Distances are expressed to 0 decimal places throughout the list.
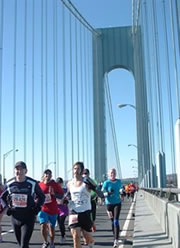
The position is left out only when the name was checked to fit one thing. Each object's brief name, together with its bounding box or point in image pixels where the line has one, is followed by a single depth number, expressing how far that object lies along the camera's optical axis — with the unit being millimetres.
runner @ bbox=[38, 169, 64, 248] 7496
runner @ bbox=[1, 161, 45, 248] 5023
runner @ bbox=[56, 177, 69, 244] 8867
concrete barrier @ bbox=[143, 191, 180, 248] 4879
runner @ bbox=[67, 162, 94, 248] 5551
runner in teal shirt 8312
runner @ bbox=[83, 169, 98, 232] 9578
